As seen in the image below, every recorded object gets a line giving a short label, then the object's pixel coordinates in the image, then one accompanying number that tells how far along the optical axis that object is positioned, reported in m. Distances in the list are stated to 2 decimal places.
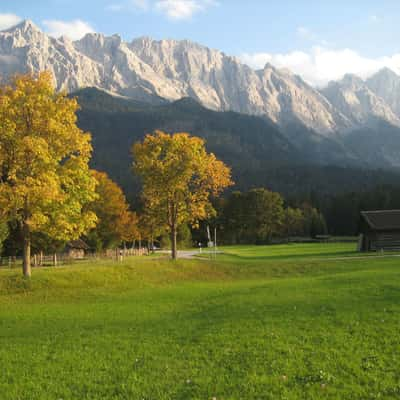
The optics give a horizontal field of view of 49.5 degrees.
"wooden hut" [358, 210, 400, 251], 68.31
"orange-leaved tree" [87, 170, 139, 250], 79.89
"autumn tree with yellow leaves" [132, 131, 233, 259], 45.41
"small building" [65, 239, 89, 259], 87.38
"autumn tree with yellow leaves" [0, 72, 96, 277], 28.59
